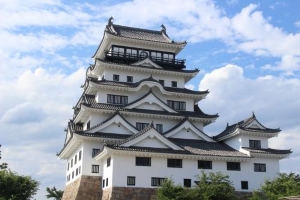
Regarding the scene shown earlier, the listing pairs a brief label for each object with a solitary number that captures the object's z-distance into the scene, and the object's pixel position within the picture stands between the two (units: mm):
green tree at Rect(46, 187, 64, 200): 49872
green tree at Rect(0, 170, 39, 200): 38594
